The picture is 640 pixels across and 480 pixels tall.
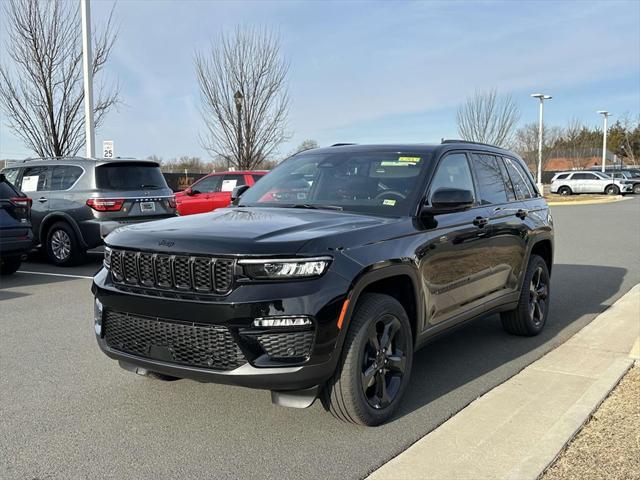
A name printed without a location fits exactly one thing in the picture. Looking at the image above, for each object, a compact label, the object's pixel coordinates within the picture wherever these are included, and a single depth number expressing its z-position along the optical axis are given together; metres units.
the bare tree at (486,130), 44.41
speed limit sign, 16.41
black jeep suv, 3.32
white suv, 44.19
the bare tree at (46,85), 17.47
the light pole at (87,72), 15.70
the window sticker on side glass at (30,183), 11.02
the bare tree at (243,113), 25.34
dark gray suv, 10.20
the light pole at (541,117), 41.21
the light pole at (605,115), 56.38
